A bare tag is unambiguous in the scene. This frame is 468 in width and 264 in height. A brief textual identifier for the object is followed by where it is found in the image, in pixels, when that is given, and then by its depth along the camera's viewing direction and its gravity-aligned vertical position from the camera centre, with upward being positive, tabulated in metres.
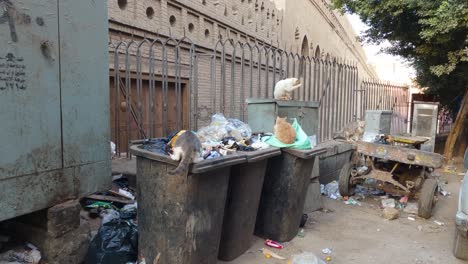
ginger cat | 4.25 -0.32
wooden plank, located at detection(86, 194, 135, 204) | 4.17 -1.12
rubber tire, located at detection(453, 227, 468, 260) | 4.10 -1.60
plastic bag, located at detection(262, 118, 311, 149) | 4.22 -0.44
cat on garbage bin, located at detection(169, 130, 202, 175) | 2.80 -0.38
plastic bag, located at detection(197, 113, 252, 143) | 3.94 -0.30
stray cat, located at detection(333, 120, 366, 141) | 7.32 -0.54
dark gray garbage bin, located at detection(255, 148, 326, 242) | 4.27 -1.07
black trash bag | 3.27 -1.34
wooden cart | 5.52 -1.11
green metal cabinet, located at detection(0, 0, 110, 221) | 2.52 +0.00
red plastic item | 4.30 -1.68
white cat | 5.50 +0.26
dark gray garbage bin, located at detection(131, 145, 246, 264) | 3.00 -0.91
